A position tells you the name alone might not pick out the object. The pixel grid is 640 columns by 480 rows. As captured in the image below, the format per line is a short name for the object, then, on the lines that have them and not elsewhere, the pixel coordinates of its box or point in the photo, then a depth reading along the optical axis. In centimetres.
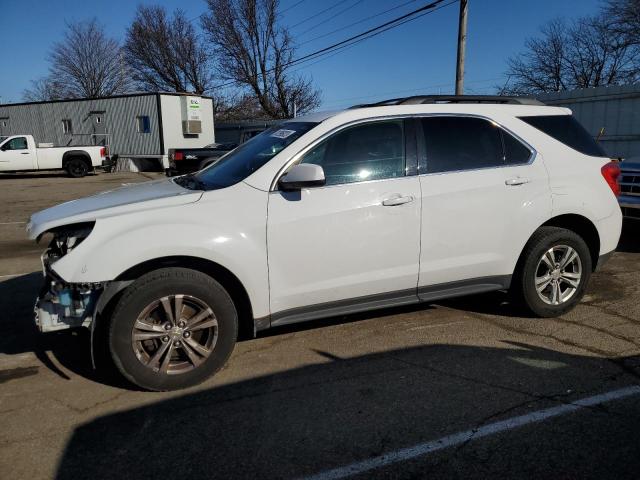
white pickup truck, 2208
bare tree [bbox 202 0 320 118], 4353
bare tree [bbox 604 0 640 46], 3400
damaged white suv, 325
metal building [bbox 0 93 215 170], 2659
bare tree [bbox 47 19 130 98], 5381
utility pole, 1569
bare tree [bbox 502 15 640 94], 3859
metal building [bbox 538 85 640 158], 1314
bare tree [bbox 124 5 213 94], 4928
